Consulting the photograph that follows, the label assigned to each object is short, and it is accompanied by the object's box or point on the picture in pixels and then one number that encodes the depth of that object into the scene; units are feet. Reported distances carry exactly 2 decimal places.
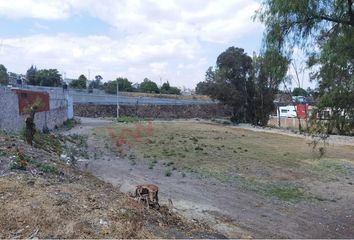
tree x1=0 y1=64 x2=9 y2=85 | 110.73
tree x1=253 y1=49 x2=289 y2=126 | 220.14
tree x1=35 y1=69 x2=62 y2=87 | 269.03
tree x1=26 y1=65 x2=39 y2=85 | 263.08
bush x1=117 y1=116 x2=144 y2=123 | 193.77
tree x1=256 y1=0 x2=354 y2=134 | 34.65
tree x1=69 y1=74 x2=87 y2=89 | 325.09
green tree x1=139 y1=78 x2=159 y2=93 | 386.73
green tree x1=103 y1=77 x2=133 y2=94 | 343.75
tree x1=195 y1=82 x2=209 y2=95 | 220.29
